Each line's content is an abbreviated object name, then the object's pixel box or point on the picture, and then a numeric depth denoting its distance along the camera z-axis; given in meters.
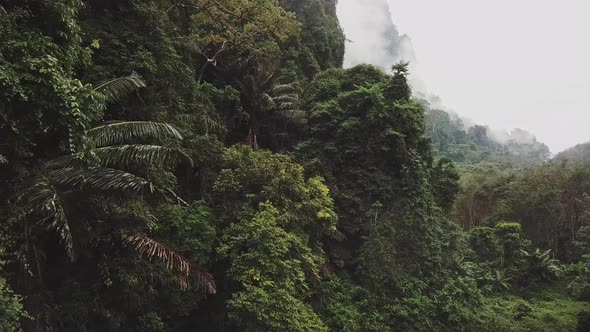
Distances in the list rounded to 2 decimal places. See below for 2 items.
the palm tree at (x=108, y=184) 5.73
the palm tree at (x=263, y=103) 17.25
